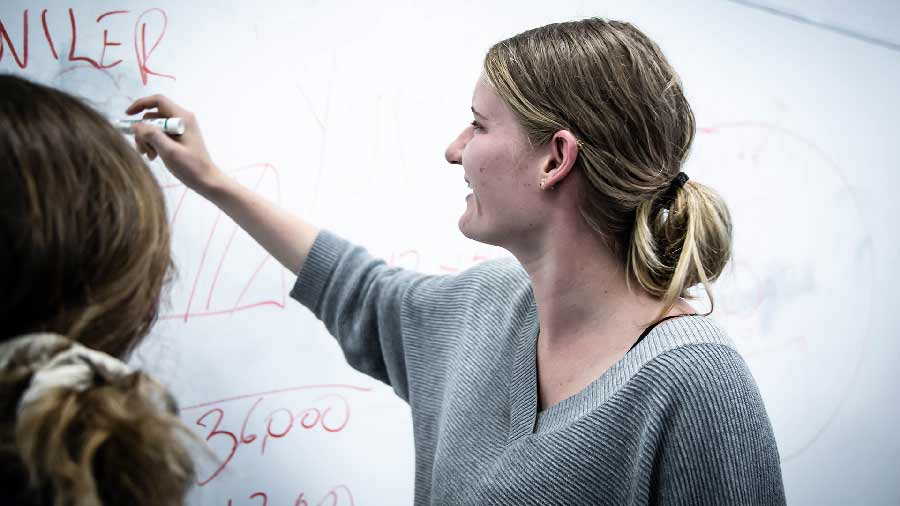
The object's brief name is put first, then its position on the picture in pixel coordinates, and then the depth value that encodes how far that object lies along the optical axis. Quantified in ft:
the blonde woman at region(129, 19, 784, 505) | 1.89
